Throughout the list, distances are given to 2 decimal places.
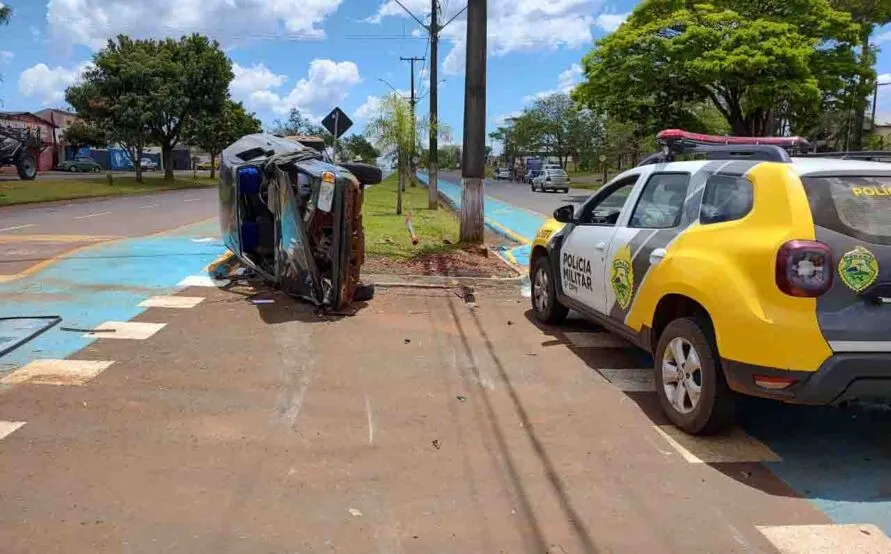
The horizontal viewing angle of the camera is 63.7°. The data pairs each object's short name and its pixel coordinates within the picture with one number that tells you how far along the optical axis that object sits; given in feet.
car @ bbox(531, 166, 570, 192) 134.62
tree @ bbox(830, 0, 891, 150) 102.78
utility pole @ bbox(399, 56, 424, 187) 71.00
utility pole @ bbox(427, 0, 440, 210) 80.89
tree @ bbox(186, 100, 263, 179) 133.39
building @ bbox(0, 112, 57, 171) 172.94
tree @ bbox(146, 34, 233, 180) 123.95
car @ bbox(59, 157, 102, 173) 196.65
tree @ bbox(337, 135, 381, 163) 250.16
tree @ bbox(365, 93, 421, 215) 69.67
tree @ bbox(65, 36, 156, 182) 121.39
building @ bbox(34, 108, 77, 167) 214.32
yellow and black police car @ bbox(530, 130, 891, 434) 12.47
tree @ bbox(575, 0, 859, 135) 89.76
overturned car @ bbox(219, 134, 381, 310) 24.38
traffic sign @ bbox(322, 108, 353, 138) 52.65
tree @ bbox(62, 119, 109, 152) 201.79
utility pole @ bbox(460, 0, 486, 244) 40.01
